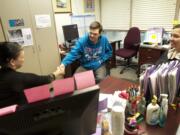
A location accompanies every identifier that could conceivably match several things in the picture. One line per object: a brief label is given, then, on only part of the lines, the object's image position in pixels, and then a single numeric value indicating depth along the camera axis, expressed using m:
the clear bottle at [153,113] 0.98
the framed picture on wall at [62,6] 3.46
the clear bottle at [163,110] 1.00
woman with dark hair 1.36
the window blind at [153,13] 3.60
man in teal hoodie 2.28
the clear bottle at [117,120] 0.81
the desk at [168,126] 0.96
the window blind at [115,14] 4.21
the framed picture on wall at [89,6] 4.18
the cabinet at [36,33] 2.48
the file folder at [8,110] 0.50
